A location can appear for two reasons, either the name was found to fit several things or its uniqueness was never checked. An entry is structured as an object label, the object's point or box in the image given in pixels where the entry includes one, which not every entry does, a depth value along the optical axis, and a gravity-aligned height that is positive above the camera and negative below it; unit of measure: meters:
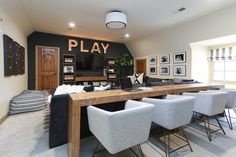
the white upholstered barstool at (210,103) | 2.17 -0.41
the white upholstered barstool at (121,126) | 1.28 -0.47
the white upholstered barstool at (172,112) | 1.70 -0.43
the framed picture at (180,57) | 5.38 +0.77
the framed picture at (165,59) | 6.05 +0.79
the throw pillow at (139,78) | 5.02 -0.04
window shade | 4.67 +0.80
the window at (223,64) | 4.77 +0.47
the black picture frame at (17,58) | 3.77 +0.52
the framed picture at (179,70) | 5.45 +0.27
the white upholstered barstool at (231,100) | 2.62 -0.43
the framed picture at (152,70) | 6.74 +0.33
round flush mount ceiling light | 3.52 +1.45
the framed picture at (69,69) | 6.18 +0.34
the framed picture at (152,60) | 6.70 +0.81
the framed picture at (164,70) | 6.11 +0.30
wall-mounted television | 6.48 +0.62
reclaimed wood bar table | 1.56 -0.28
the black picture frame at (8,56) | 3.04 +0.47
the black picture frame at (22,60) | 4.48 +0.53
